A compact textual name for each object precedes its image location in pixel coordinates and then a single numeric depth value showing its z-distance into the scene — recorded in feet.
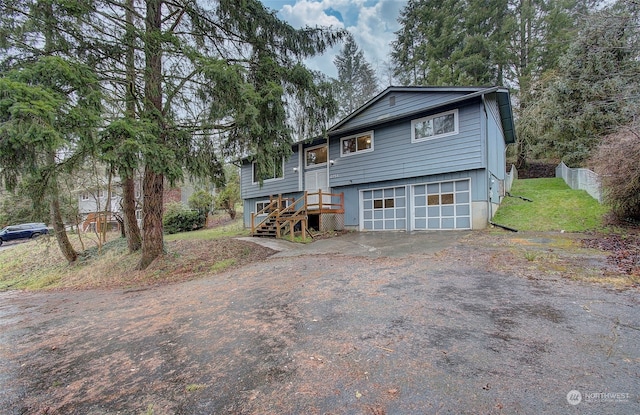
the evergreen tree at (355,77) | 101.45
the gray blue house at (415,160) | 33.01
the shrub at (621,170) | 23.54
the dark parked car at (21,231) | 66.79
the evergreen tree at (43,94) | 14.11
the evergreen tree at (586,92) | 29.35
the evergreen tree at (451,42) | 67.77
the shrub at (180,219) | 61.00
